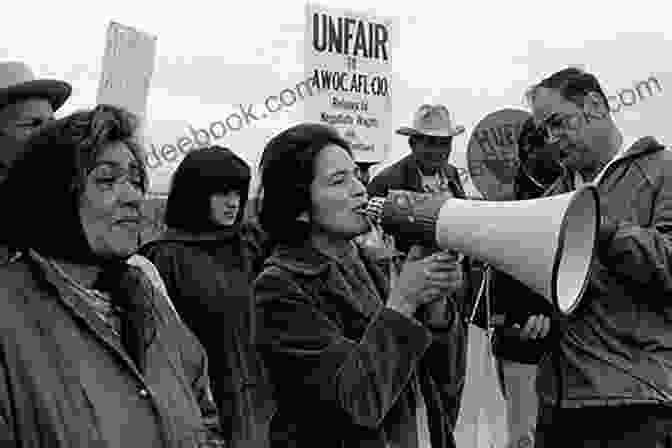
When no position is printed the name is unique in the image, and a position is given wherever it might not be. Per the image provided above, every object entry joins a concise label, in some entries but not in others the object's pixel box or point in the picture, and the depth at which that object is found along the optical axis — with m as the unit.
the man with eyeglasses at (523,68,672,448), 3.34
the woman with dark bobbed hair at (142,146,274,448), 4.38
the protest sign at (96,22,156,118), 4.99
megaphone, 2.64
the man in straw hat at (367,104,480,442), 5.98
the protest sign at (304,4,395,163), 7.12
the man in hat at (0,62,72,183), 3.75
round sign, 6.71
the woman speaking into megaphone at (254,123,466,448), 2.64
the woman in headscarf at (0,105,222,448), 2.10
